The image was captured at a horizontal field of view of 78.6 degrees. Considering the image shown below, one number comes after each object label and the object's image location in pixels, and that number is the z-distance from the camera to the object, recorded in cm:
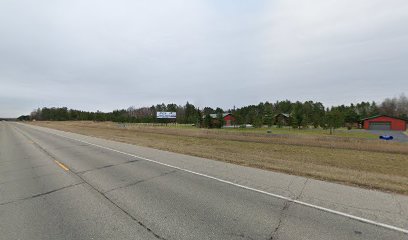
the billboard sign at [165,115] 11162
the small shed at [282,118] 9028
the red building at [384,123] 7090
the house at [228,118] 10458
